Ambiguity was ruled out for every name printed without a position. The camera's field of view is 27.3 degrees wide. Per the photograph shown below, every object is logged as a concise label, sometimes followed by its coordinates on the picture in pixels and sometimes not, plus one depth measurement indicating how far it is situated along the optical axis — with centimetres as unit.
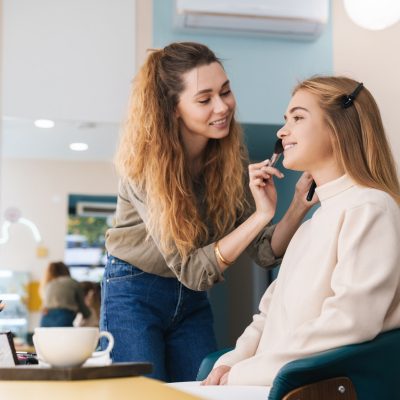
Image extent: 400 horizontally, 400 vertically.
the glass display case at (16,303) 318
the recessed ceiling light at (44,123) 335
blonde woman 165
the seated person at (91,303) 319
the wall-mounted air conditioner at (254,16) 335
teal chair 149
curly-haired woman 229
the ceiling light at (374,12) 246
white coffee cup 119
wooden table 97
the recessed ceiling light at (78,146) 336
